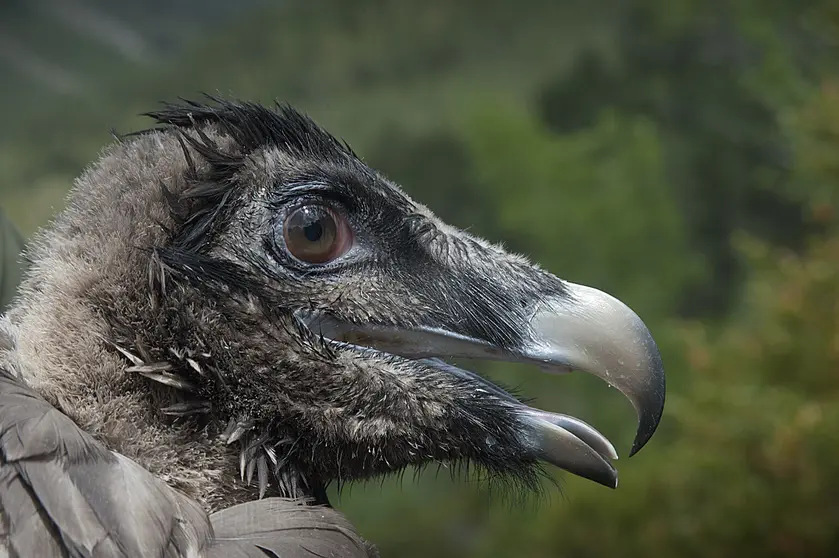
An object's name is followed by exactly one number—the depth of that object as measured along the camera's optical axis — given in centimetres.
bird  94
